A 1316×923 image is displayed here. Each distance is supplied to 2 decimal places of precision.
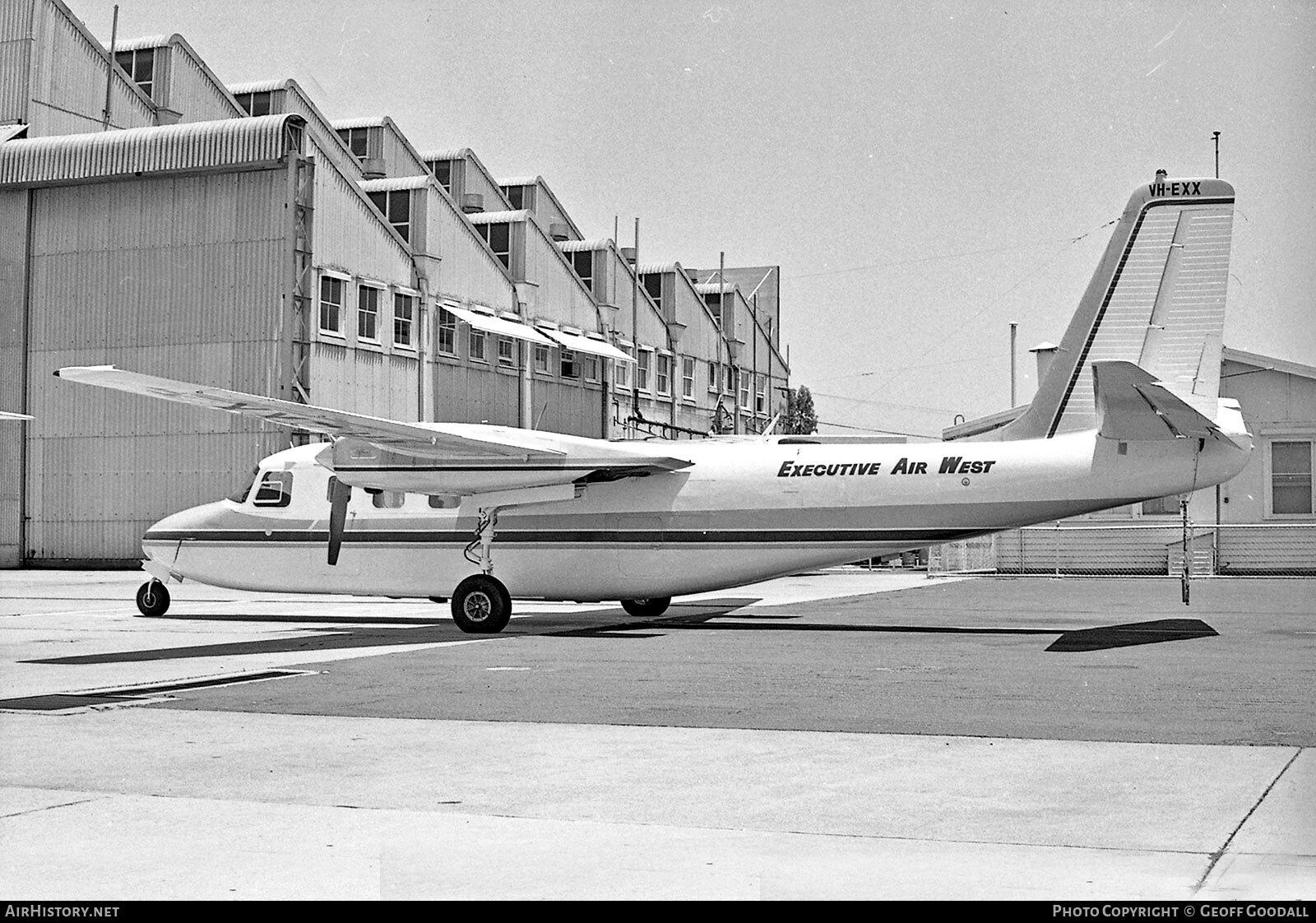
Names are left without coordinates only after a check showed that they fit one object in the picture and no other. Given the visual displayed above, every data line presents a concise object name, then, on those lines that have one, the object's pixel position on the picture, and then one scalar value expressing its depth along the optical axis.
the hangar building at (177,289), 40.06
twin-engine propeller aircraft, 17.50
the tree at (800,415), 73.00
